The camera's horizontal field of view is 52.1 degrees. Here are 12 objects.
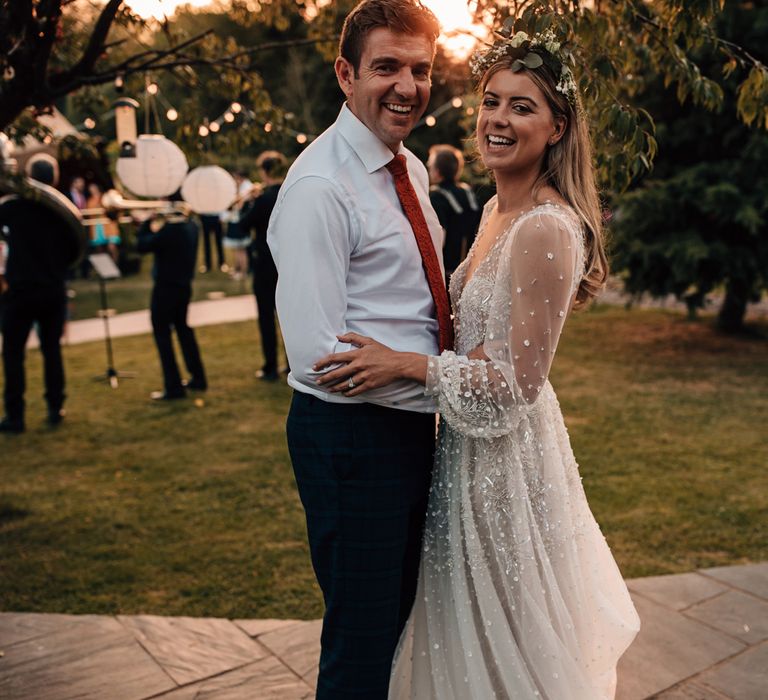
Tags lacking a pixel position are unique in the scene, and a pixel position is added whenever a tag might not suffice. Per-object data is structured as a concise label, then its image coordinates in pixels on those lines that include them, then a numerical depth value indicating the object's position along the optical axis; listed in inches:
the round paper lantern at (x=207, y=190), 292.8
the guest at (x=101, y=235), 614.5
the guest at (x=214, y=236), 661.3
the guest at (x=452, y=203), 272.7
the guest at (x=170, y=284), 280.7
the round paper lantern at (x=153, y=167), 224.5
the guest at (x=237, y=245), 623.6
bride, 80.3
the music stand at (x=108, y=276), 319.3
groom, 76.8
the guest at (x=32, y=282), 247.3
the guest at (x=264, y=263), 283.9
